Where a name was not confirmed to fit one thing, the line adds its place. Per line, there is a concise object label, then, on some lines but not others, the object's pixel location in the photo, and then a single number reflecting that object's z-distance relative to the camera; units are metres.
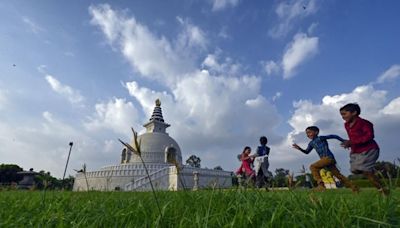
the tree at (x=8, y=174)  67.31
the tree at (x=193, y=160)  92.73
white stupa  37.38
